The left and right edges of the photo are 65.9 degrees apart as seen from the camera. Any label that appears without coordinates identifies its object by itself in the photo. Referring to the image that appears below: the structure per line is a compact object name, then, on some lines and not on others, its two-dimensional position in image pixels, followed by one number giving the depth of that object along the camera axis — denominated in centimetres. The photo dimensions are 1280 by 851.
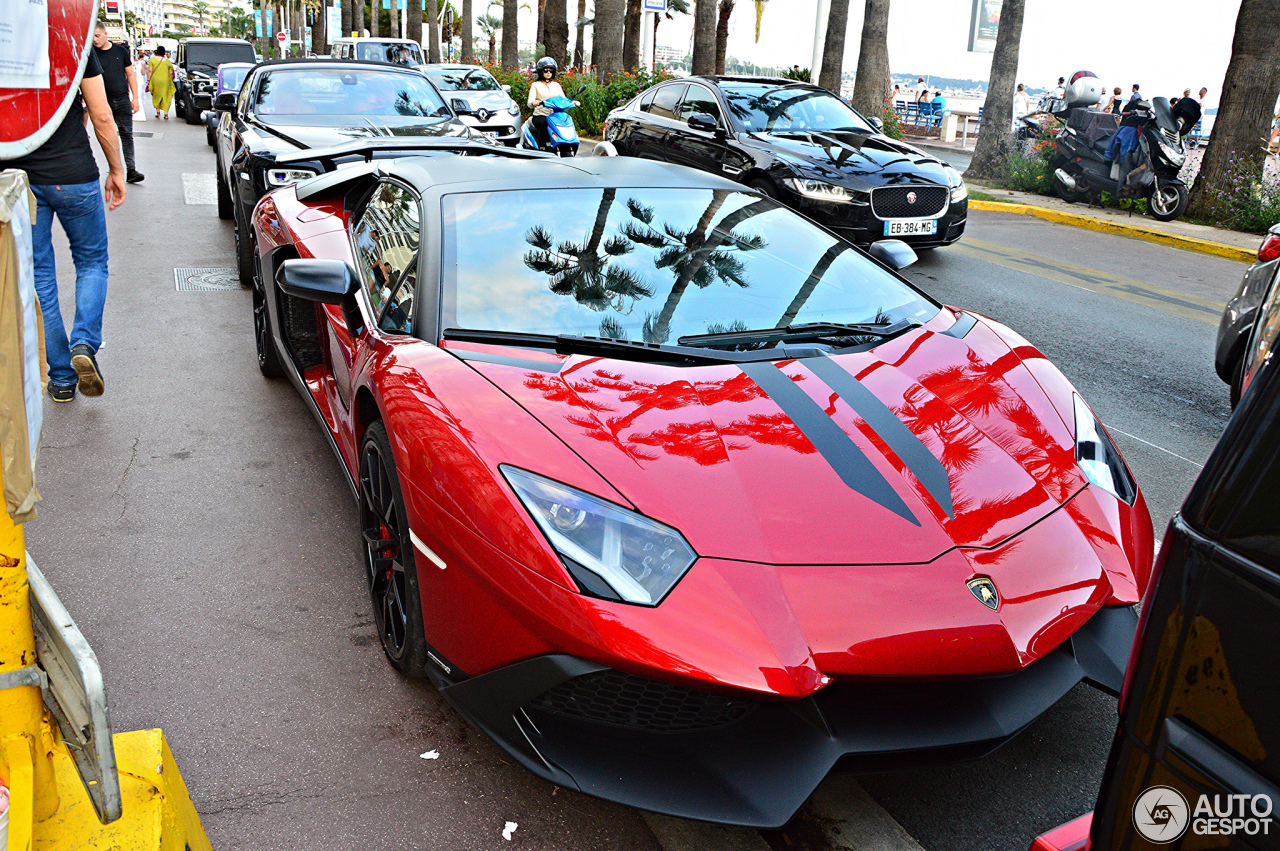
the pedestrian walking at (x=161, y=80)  2528
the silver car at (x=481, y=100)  1013
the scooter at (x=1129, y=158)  1320
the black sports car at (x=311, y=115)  737
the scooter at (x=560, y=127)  1367
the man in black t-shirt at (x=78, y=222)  438
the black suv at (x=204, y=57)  2817
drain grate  756
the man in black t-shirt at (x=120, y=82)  1088
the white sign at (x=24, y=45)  134
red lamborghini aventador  194
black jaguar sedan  887
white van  2269
